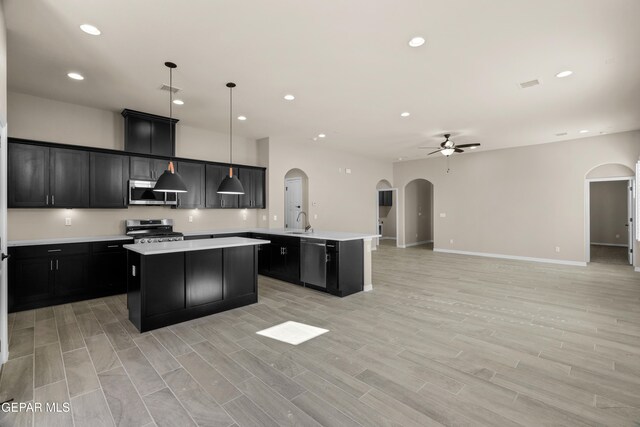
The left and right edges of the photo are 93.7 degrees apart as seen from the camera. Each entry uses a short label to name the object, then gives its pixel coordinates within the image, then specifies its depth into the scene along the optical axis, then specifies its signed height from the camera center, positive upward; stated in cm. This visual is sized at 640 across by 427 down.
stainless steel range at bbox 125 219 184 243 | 507 -29
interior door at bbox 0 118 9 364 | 258 -24
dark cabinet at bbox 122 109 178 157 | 519 +146
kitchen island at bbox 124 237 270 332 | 340 -81
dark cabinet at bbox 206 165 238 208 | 616 +49
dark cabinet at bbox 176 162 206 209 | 577 +61
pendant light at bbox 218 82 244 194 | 428 +42
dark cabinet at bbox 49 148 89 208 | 448 +58
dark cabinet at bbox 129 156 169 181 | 519 +84
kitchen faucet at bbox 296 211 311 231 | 773 -13
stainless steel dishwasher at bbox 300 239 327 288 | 492 -81
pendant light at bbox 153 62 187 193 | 366 +41
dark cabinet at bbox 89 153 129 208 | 482 +58
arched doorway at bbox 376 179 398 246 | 1208 -9
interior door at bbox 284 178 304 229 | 806 +32
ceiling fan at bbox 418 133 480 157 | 680 +154
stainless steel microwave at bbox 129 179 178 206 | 519 +35
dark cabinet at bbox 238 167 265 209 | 661 +62
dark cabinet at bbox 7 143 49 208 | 417 +56
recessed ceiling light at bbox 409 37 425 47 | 303 +177
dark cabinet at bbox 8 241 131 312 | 403 -84
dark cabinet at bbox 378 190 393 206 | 1208 +65
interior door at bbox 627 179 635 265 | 702 -22
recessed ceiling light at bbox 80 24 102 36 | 283 +178
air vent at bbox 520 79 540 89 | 402 +177
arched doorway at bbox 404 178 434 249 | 1076 -1
